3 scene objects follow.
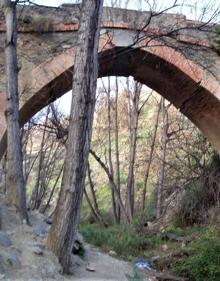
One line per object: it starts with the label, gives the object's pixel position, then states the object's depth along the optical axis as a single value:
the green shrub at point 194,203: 6.16
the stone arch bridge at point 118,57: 4.75
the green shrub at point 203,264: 3.87
